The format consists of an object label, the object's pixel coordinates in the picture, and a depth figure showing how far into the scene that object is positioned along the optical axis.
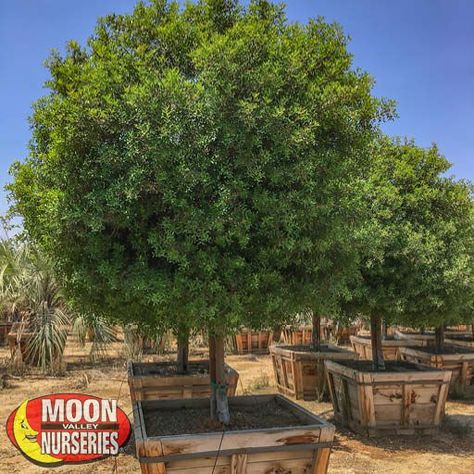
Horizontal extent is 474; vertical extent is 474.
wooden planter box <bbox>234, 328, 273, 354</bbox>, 18.75
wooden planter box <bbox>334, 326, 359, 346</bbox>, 19.78
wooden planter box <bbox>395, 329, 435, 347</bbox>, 14.06
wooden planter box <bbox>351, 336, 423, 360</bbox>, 13.27
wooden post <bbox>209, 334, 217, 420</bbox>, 5.15
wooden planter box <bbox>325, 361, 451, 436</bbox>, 7.78
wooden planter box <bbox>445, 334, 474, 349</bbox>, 14.42
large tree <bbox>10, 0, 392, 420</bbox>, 3.94
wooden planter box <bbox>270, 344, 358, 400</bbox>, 10.18
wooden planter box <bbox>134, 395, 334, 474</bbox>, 4.19
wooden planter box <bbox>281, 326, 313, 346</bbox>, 17.78
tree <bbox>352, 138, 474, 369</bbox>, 7.75
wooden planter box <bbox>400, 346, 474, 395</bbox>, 10.66
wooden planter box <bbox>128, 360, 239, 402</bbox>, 7.11
